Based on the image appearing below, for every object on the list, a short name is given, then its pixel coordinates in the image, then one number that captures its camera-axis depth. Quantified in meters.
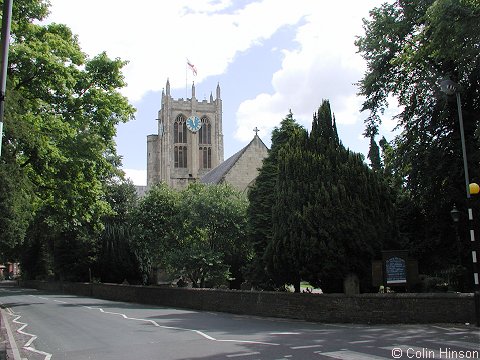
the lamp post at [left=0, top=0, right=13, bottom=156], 9.23
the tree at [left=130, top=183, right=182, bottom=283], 34.34
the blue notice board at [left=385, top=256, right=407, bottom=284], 17.16
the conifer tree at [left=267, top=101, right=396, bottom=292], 18.50
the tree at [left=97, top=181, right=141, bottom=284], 44.00
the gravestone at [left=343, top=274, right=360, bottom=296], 18.90
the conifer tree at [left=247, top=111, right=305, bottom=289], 27.39
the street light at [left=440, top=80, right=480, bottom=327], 14.66
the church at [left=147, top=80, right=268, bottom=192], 90.12
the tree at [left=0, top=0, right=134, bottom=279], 18.36
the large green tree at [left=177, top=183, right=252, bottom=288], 31.16
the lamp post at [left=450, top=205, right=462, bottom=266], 17.92
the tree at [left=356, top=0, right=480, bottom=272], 20.89
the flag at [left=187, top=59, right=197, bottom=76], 87.32
